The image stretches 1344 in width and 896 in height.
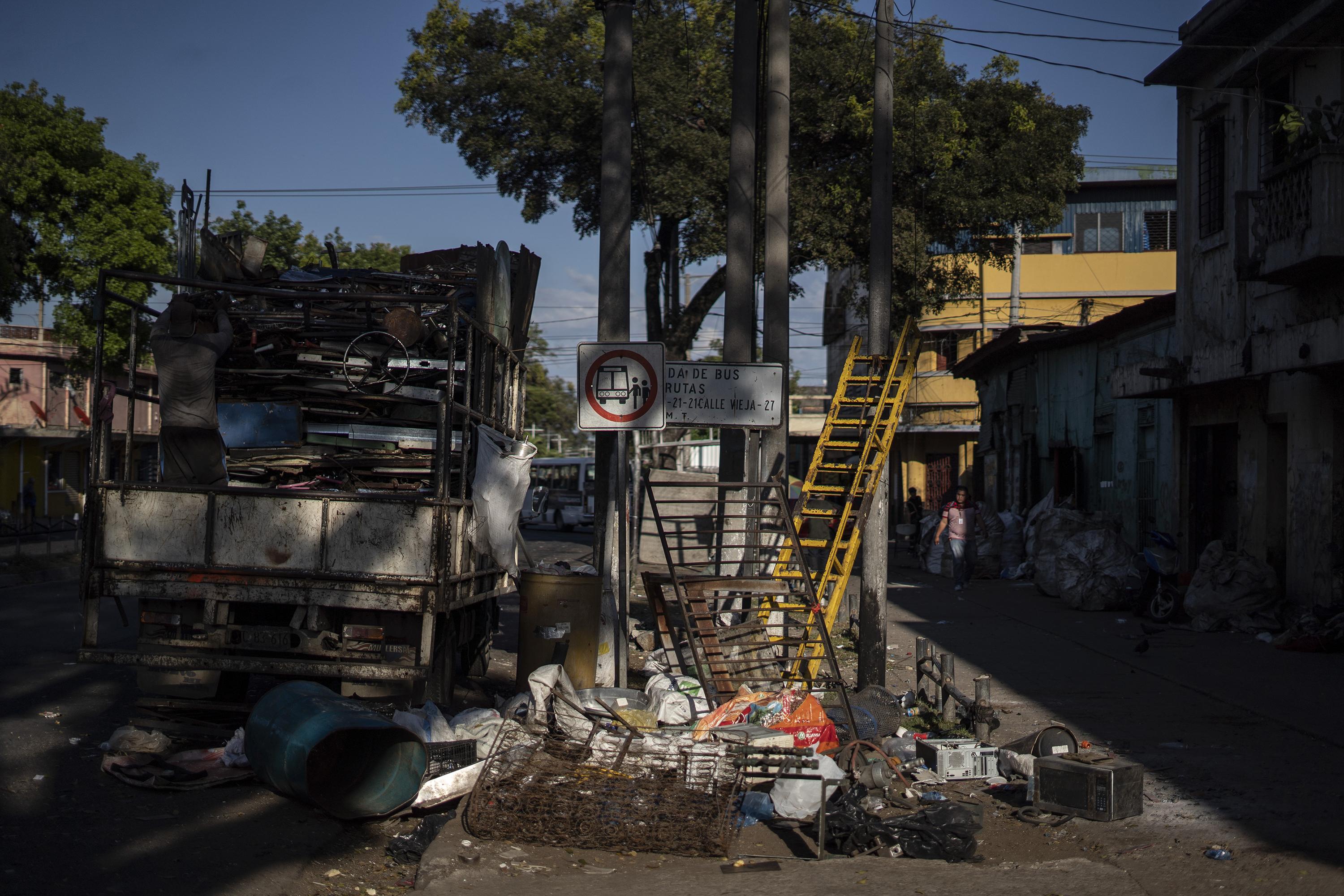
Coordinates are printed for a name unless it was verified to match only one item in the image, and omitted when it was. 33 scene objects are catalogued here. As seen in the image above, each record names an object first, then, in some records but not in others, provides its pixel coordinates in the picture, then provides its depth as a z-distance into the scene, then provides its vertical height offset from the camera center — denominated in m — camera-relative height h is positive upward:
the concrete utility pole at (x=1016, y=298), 38.00 +5.61
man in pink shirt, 18.22 -0.91
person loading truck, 7.72 +0.44
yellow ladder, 10.01 +0.14
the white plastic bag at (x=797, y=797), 5.79 -1.60
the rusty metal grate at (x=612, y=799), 5.45 -1.57
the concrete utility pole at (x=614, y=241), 8.90 +1.70
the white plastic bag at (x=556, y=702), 6.56 -1.35
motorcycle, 14.60 -1.35
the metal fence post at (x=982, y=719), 7.39 -1.53
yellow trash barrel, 8.77 -1.14
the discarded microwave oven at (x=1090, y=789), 5.87 -1.57
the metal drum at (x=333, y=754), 5.95 -1.52
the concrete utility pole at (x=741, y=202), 11.02 +2.48
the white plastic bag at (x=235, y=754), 6.64 -1.64
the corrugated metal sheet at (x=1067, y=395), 22.84 +1.61
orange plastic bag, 6.64 -1.41
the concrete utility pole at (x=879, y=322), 9.51 +1.34
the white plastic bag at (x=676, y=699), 7.36 -1.47
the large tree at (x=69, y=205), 23.23 +5.09
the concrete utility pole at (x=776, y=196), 11.73 +2.70
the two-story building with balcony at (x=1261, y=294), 12.62 +2.21
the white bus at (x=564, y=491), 43.16 -0.91
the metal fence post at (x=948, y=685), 8.26 -1.46
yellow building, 37.50 +6.64
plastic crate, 6.43 -1.59
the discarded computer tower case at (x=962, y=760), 6.64 -1.60
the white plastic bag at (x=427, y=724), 6.85 -1.52
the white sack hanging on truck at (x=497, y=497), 8.14 -0.22
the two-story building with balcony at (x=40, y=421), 40.72 +1.35
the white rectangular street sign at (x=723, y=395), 8.74 +0.55
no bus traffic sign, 8.02 +0.55
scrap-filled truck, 7.34 -0.30
